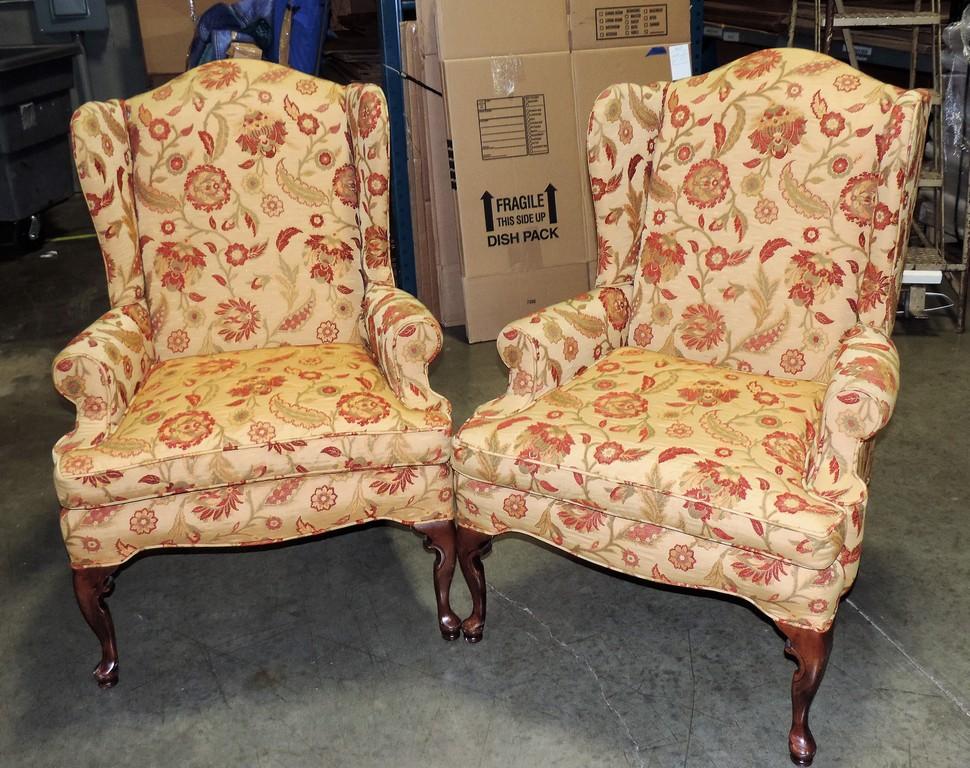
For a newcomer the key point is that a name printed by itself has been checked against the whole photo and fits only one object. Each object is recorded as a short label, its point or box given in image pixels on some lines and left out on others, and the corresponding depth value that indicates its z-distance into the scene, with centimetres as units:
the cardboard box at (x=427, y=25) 313
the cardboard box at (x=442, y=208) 326
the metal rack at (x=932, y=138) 312
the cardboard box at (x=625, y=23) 318
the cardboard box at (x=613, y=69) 322
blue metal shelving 321
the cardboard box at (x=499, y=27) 306
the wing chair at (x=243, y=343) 177
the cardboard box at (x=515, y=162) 316
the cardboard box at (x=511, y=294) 332
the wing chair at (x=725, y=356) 156
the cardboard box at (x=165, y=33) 531
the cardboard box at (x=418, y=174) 324
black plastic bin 425
